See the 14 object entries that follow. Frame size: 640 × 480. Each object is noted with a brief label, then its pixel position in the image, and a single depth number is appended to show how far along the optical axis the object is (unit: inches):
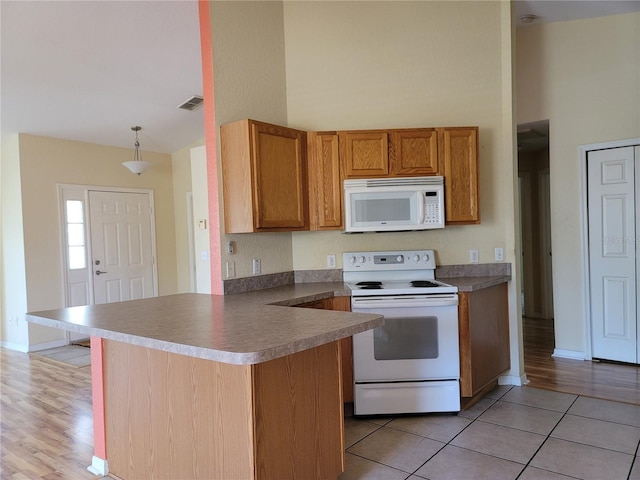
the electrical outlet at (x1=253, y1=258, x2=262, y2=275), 125.6
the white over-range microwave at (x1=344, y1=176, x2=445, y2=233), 124.4
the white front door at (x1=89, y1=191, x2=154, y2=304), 228.5
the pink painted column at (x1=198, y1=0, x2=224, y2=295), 114.3
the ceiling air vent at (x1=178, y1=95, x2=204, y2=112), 193.4
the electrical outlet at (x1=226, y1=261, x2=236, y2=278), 117.2
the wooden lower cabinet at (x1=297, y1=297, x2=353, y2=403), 112.6
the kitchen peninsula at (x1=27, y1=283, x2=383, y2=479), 64.2
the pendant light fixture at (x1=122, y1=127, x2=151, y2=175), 211.3
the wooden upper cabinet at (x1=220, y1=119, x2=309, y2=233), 111.2
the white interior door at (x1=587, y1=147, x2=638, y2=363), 150.6
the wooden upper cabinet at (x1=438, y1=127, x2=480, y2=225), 126.9
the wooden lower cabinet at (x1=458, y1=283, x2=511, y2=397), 115.0
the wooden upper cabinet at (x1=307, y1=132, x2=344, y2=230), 127.4
